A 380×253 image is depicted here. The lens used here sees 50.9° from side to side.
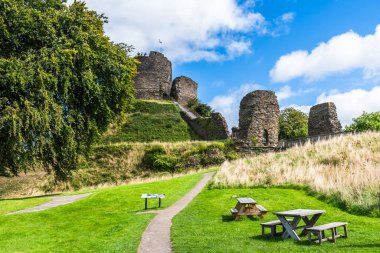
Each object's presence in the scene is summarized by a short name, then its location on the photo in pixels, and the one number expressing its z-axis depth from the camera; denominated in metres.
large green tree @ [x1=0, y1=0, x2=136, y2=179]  19.06
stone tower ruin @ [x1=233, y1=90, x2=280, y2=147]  40.41
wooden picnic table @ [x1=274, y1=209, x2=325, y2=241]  9.70
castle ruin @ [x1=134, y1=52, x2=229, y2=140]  57.78
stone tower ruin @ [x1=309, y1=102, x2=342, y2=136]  33.97
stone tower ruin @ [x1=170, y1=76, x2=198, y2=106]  61.59
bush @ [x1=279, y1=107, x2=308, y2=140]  65.69
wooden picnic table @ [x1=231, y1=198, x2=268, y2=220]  13.02
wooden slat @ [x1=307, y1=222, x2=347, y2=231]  9.24
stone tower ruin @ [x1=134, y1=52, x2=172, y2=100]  58.03
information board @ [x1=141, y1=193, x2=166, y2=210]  15.81
